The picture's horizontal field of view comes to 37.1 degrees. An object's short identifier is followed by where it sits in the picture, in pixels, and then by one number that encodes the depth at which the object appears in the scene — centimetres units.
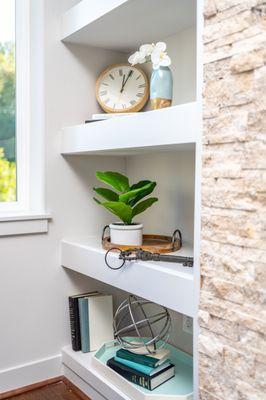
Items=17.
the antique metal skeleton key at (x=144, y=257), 144
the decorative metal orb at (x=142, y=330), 163
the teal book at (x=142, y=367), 148
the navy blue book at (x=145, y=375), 147
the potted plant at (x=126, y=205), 161
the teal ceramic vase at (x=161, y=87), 145
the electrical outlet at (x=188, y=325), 177
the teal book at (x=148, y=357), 152
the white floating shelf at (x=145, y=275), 125
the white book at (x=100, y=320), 191
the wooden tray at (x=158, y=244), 156
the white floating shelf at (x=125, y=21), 155
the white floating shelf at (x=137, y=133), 123
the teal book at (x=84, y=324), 189
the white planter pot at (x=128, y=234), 164
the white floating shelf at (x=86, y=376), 158
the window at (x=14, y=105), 191
